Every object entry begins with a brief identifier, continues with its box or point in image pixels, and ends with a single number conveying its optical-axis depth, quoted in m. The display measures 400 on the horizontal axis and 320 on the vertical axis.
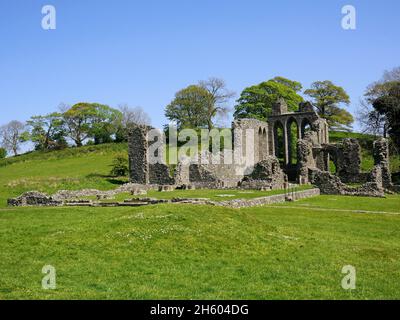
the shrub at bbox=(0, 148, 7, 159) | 83.73
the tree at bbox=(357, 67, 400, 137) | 66.50
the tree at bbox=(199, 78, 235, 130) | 82.62
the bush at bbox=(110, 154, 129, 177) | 53.94
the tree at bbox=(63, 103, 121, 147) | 85.19
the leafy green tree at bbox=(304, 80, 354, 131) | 80.94
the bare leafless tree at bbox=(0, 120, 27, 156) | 98.88
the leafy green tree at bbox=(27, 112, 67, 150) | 86.50
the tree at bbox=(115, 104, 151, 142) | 83.49
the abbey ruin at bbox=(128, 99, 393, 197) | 40.72
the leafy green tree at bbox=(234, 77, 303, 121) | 74.44
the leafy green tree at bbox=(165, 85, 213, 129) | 82.38
